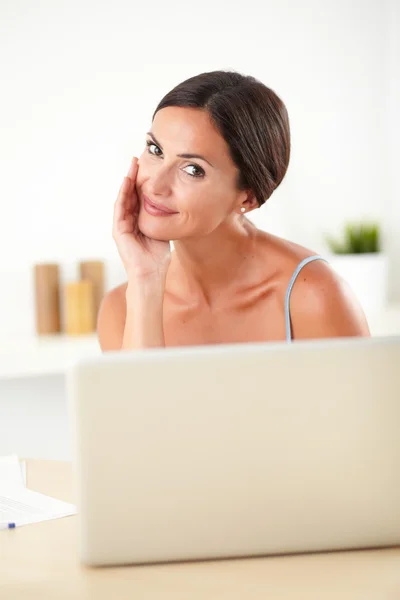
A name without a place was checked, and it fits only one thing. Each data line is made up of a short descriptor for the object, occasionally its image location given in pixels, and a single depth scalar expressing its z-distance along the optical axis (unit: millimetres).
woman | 2310
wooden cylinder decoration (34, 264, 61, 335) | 3303
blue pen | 1906
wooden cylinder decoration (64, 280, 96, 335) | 3300
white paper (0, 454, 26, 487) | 2126
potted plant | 3509
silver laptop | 1549
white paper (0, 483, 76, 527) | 1972
